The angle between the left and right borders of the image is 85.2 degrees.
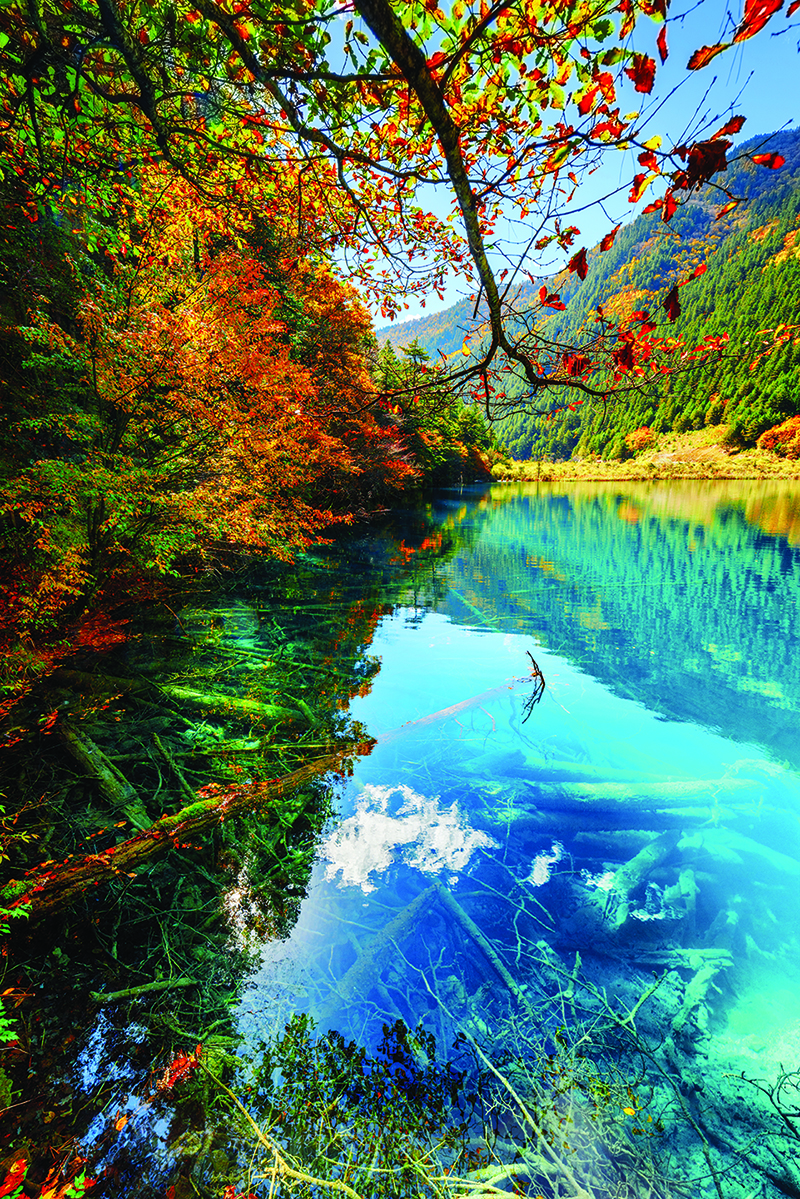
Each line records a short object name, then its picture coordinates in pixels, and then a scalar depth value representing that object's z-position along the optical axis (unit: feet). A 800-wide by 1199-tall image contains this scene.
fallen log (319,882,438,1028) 8.78
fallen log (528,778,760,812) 13.80
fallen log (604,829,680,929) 10.48
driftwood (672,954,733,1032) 8.39
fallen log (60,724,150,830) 11.71
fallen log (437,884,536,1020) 8.81
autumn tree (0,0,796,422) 6.79
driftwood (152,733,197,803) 13.06
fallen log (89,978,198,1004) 8.27
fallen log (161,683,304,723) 17.58
